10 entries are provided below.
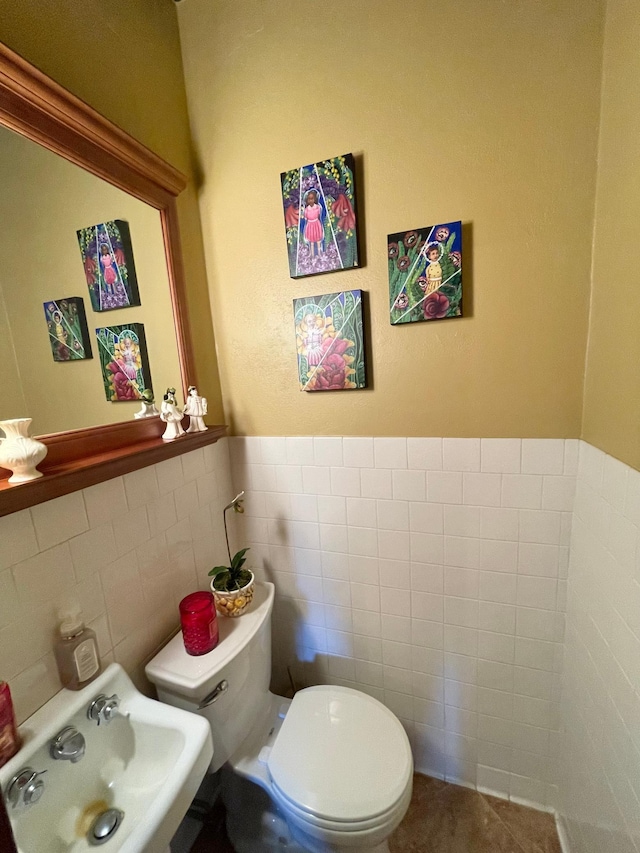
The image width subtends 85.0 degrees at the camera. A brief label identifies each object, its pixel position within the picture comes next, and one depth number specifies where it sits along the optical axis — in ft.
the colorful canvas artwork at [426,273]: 3.23
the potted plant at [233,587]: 3.57
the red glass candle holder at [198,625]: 3.10
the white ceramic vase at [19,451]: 2.25
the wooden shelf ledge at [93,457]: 2.24
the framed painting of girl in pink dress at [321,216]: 3.43
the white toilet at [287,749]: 2.85
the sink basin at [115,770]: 2.05
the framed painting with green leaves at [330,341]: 3.62
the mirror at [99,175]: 2.31
